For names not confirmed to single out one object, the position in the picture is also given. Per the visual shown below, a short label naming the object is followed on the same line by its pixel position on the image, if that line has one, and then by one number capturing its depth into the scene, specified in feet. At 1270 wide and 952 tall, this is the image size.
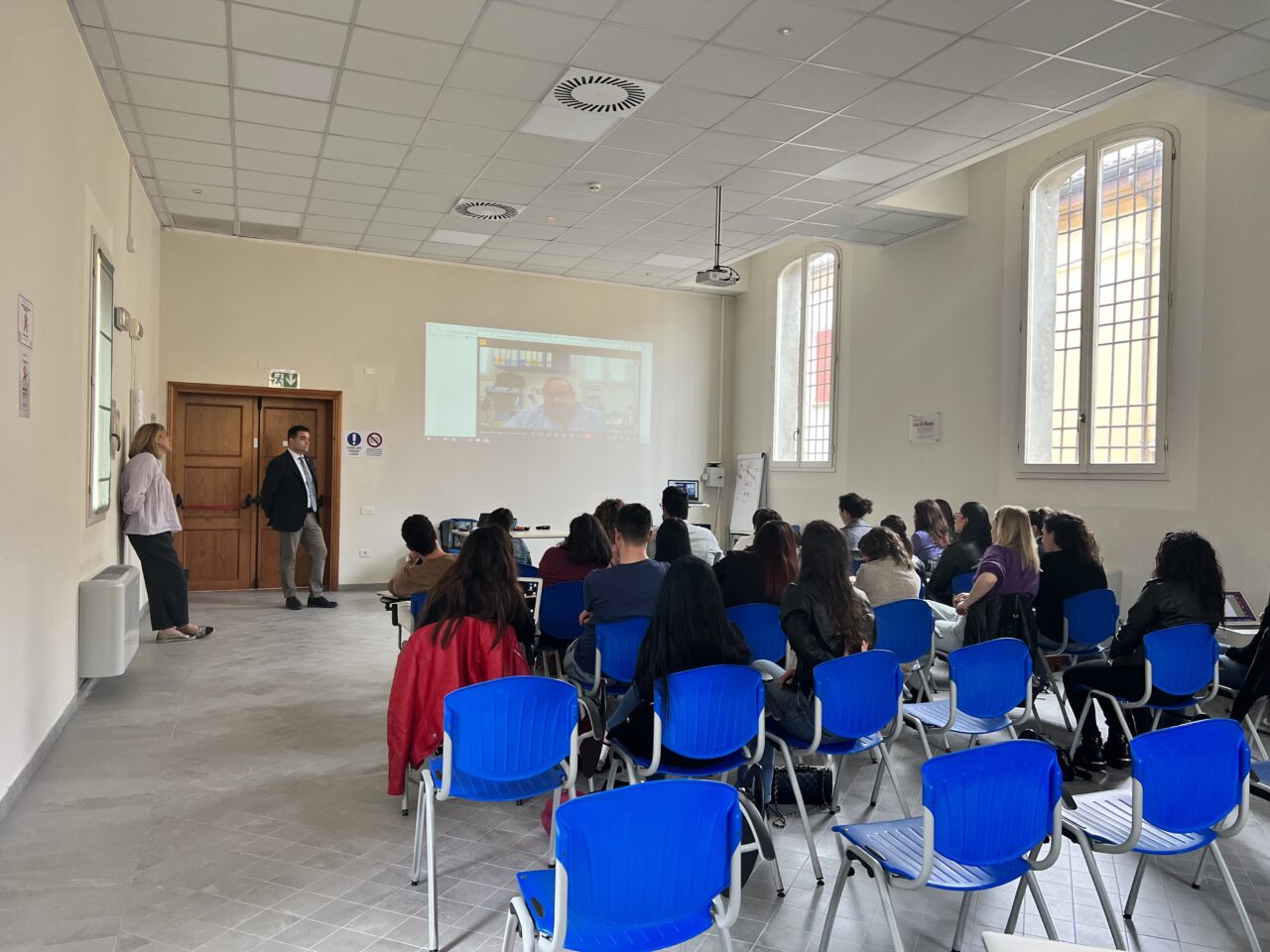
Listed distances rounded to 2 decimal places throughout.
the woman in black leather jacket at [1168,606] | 13.16
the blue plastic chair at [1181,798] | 7.66
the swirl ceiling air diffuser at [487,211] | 25.57
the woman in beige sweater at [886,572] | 15.55
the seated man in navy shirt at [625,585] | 12.55
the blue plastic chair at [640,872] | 5.82
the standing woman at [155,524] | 20.48
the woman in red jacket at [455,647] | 10.79
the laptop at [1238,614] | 16.96
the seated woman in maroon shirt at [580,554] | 16.49
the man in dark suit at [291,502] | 28.22
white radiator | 16.15
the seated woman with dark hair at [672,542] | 16.34
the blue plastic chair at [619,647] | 12.33
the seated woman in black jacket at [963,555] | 18.75
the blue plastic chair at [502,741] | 8.71
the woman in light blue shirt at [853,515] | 20.80
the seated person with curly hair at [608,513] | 19.62
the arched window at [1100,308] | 21.47
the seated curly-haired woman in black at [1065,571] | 16.24
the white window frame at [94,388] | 16.97
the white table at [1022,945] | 4.41
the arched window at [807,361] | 32.81
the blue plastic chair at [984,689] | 11.29
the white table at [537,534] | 27.28
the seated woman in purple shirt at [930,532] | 21.98
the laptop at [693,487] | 36.78
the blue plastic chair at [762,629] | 13.66
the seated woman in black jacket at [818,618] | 11.29
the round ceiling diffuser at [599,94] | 17.06
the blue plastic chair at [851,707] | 10.34
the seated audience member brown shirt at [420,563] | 15.51
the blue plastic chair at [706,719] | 9.56
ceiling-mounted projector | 23.49
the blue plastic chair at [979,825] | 7.04
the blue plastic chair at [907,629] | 14.23
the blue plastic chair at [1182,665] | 12.61
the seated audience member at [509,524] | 19.29
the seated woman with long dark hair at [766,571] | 14.49
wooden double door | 30.04
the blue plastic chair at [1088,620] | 15.90
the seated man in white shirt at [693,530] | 19.98
